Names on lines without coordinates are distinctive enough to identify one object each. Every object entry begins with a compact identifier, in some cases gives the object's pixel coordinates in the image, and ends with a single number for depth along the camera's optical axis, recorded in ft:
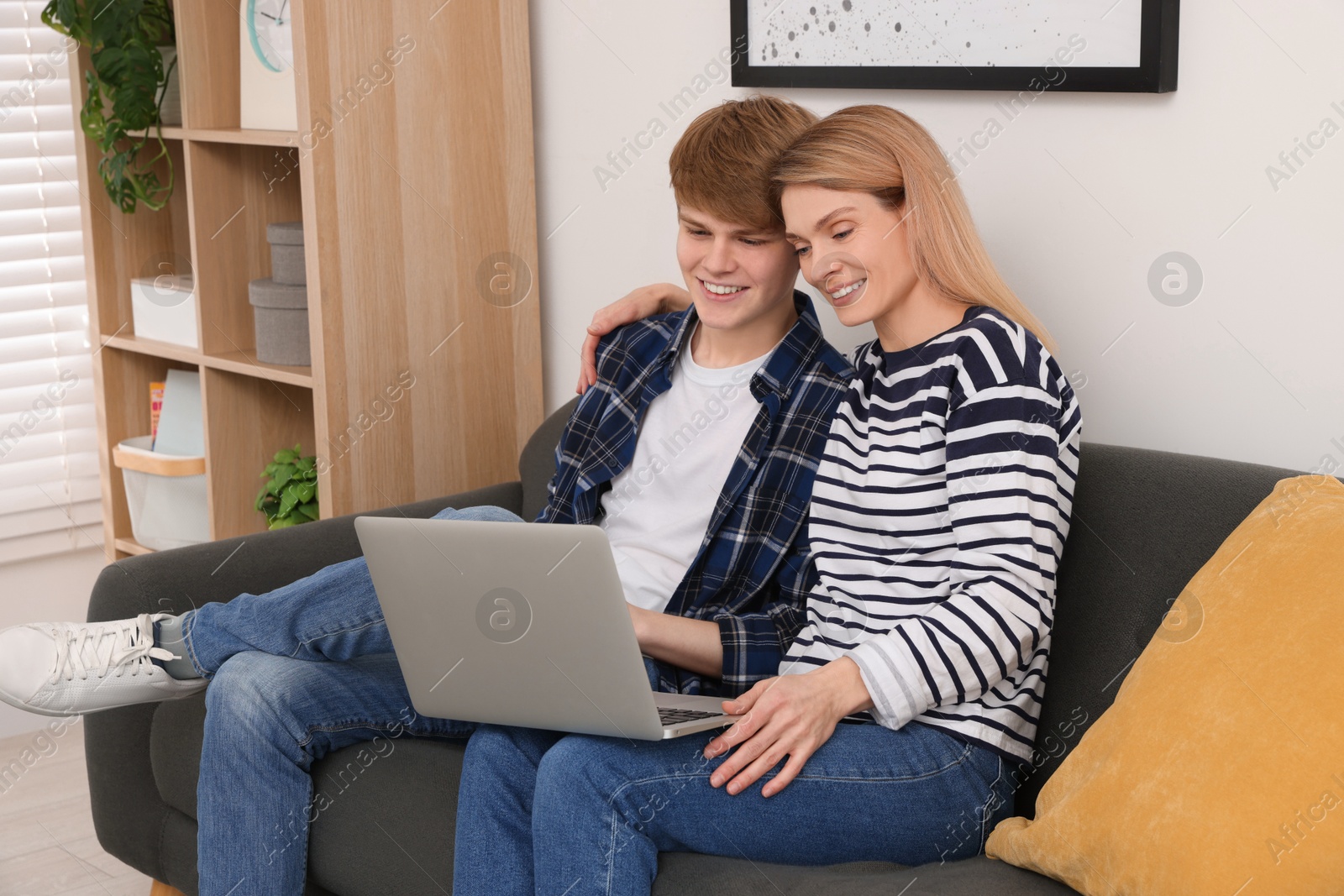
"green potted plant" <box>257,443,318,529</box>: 8.16
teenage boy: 5.14
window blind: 9.30
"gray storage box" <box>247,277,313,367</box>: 7.91
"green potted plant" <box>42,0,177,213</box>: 8.19
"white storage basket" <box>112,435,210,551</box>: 8.79
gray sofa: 4.16
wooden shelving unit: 7.17
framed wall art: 5.18
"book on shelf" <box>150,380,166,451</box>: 9.32
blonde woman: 4.16
